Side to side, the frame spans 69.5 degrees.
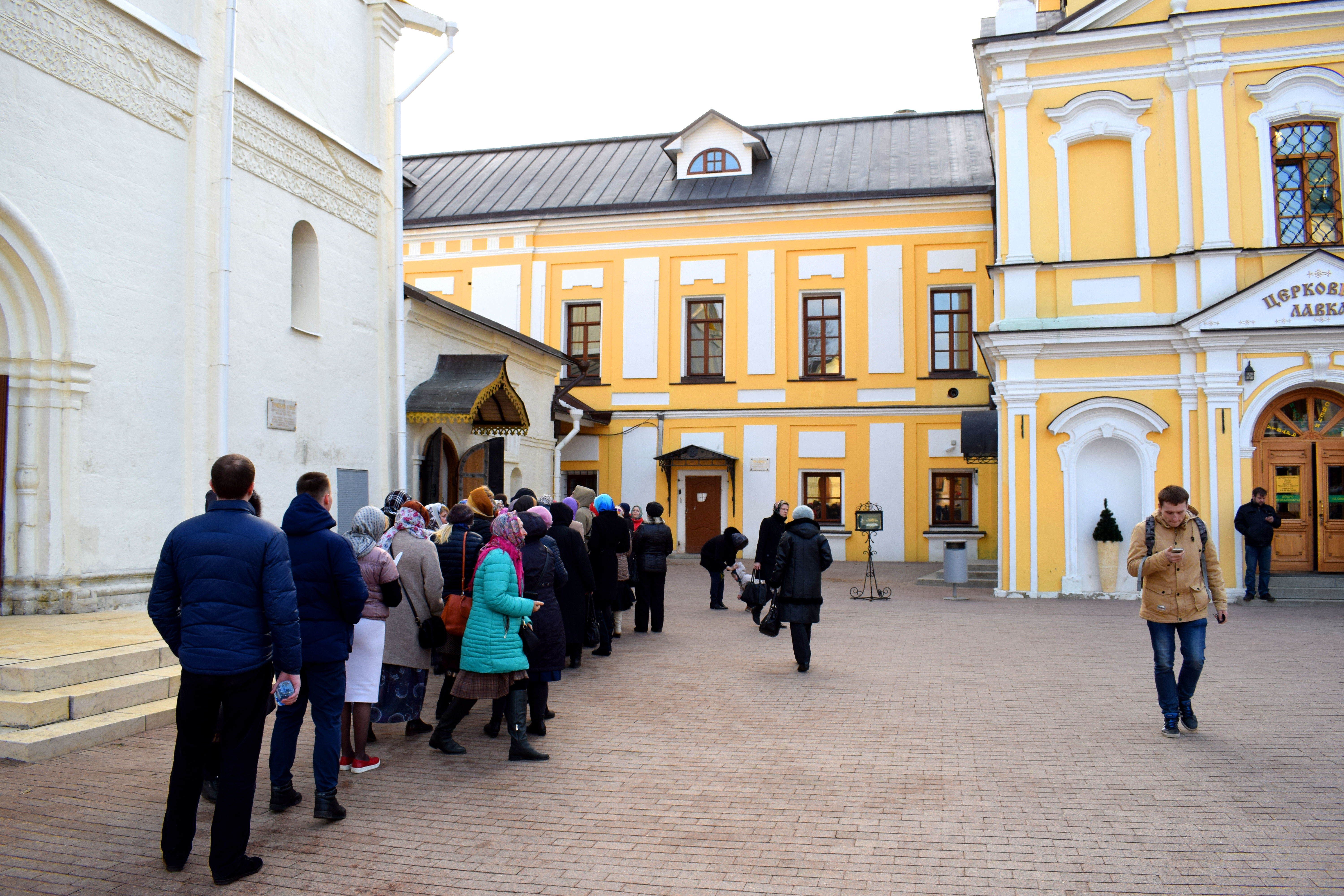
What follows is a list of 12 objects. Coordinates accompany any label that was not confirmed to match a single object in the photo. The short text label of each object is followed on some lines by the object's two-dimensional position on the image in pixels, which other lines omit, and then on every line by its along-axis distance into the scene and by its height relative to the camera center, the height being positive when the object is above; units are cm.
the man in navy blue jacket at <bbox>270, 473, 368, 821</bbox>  511 -74
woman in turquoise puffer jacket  623 -98
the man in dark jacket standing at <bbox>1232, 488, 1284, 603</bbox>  1534 -73
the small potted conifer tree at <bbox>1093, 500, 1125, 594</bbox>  1631 -114
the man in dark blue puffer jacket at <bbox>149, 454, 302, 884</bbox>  430 -68
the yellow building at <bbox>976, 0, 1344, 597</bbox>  1603 +352
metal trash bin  1769 -143
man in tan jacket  692 -77
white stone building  846 +223
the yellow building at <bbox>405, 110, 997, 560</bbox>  2469 +478
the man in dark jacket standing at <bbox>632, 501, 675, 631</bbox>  1227 -102
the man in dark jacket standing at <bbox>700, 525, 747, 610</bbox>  1513 -113
